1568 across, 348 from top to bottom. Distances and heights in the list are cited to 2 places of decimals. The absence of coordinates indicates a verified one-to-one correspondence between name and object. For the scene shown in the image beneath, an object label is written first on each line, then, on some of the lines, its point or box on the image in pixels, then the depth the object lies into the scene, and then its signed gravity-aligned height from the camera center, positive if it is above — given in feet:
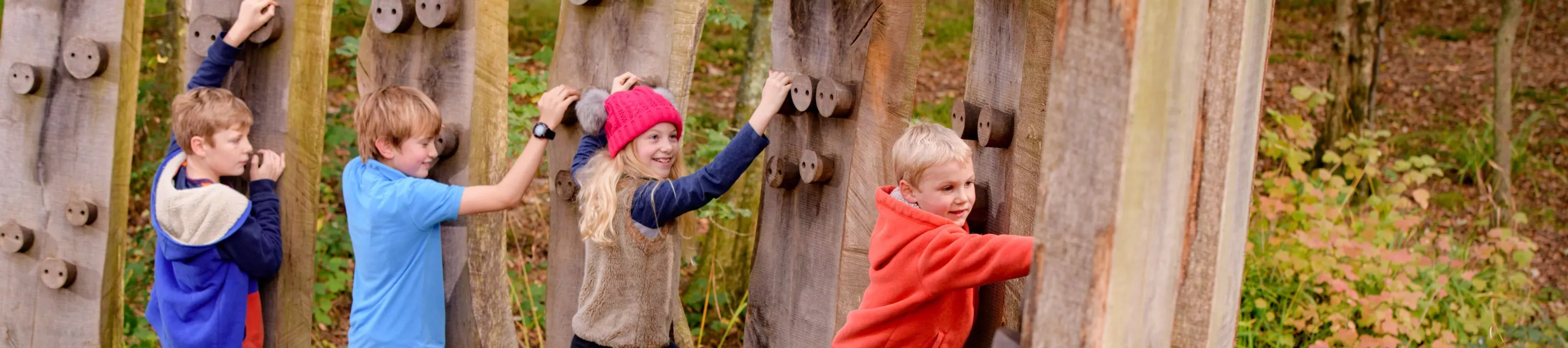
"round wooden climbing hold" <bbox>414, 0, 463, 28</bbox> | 12.21 +1.13
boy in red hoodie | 8.75 -0.58
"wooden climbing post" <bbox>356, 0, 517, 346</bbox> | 12.51 +0.23
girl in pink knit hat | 10.76 -0.49
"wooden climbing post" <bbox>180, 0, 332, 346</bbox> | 13.23 +0.09
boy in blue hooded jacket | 12.14 -1.26
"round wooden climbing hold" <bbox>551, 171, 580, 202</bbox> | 12.21 -0.47
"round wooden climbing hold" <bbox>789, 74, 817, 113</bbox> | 10.71 +0.60
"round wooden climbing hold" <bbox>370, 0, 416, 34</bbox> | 12.54 +1.08
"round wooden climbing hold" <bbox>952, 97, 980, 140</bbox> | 9.96 +0.48
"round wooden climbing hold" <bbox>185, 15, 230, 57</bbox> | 13.14 +0.76
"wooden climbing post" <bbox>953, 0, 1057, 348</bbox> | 9.49 +0.50
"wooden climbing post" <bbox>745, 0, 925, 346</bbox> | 10.50 +0.13
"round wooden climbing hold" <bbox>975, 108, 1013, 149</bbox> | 9.61 +0.40
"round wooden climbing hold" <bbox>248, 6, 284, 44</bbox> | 13.08 +0.83
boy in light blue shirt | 11.58 -0.78
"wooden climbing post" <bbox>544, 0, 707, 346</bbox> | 11.64 +0.81
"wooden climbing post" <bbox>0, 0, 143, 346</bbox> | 13.91 -0.83
